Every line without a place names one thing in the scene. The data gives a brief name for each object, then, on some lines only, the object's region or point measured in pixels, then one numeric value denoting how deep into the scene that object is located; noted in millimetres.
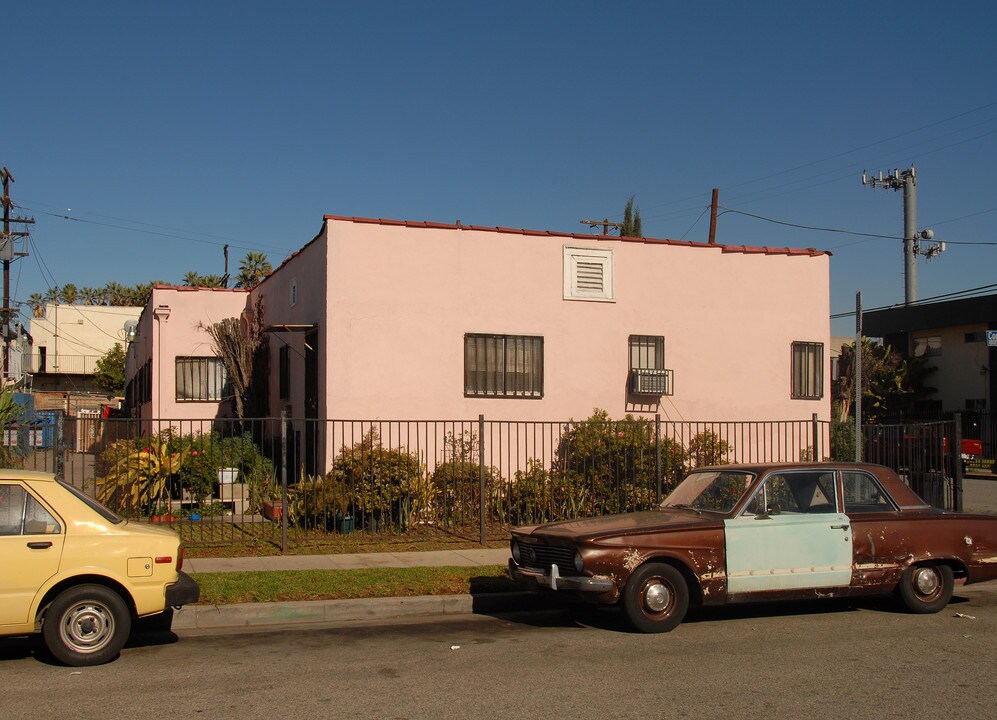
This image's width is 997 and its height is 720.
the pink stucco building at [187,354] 21984
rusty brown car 8414
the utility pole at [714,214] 28109
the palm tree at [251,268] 58459
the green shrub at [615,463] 14555
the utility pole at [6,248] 34281
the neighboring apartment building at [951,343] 36719
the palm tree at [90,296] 89188
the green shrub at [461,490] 13648
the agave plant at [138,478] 12719
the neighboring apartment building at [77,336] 61500
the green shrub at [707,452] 15633
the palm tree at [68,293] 89688
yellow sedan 7074
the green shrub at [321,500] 13062
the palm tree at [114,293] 85938
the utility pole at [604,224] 33125
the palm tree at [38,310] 68919
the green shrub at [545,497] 14164
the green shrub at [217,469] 12992
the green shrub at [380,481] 13297
